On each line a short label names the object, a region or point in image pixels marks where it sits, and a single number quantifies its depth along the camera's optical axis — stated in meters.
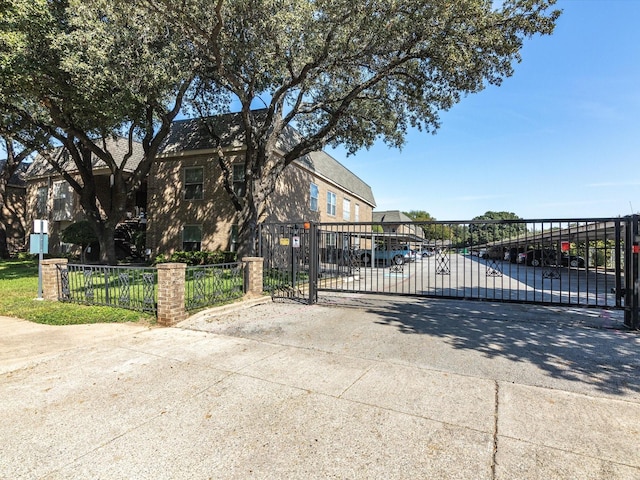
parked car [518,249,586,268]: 28.18
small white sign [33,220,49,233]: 9.30
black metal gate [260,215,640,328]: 6.68
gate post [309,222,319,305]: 9.33
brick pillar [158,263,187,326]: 7.03
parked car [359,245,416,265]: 22.19
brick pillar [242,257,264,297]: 9.81
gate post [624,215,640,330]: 6.53
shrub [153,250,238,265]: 17.55
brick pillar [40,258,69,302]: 9.27
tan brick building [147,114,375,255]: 18.72
